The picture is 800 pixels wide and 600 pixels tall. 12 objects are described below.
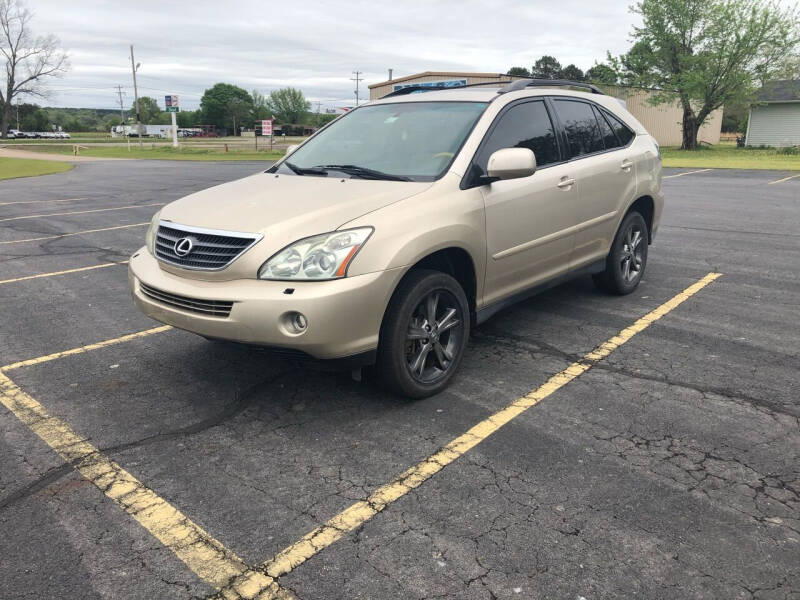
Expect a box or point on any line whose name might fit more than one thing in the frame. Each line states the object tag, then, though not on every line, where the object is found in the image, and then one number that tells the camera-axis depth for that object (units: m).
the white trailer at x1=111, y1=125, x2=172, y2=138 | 101.81
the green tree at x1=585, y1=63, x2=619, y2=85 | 43.28
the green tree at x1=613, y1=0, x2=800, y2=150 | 38.03
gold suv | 3.45
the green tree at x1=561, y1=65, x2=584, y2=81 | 80.06
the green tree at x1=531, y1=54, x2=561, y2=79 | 85.19
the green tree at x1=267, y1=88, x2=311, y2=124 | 140.00
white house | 43.53
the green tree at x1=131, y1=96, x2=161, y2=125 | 135.73
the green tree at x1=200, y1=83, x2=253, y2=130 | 127.81
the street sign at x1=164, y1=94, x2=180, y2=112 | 54.34
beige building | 46.06
